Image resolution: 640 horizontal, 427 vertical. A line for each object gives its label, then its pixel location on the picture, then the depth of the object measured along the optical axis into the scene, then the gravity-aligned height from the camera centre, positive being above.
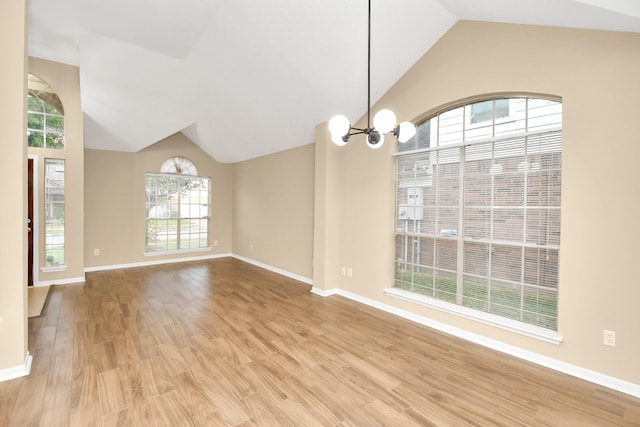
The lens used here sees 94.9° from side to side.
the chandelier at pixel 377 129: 2.12 +0.64
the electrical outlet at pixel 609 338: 2.28 -0.97
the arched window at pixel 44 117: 4.78 +1.51
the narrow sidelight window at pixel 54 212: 4.91 -0.07
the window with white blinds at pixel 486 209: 2.70 +0.04
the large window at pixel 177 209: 6.57 +0.01
